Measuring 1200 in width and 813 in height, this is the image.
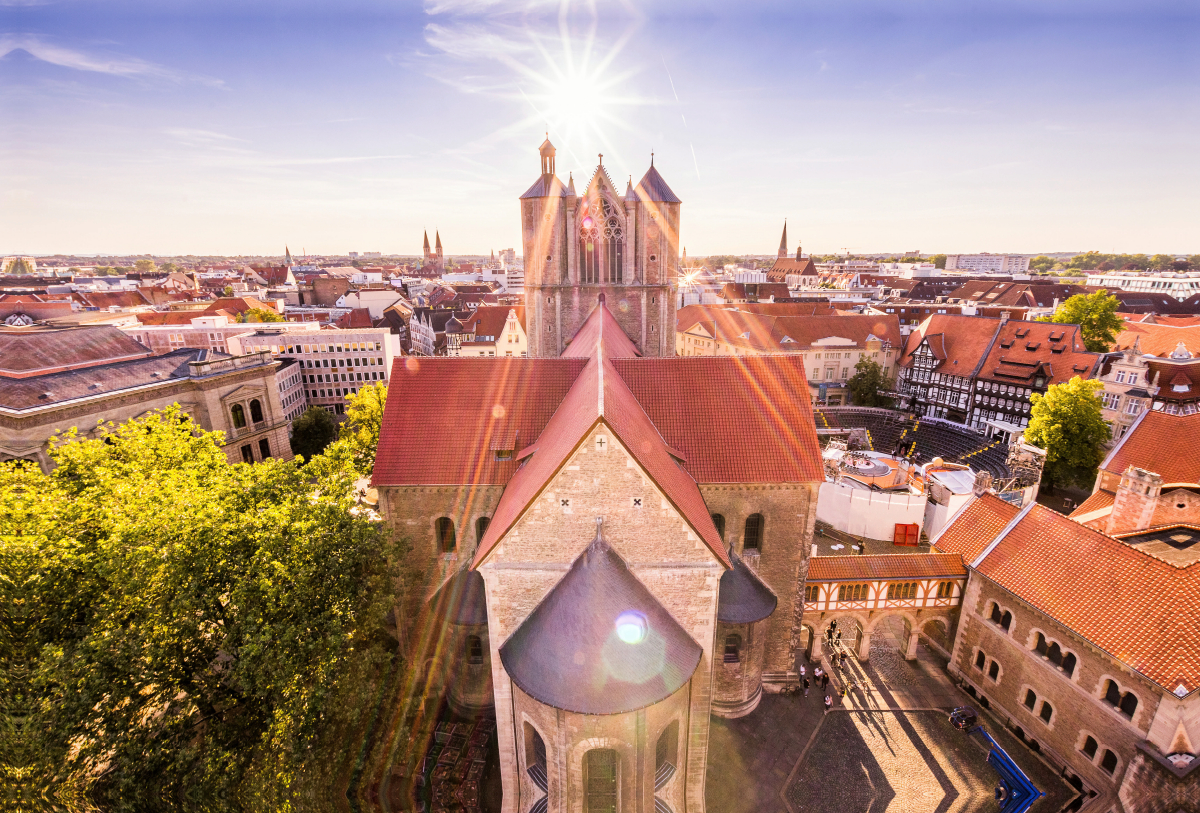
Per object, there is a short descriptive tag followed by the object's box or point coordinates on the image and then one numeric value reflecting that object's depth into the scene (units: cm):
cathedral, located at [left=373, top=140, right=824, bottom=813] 1554
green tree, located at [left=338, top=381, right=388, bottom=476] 3747
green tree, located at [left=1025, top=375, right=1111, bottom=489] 4200
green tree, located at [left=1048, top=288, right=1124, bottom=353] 6412
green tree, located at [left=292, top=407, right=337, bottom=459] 5069
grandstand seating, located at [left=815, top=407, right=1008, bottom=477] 5259
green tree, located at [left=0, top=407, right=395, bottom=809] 1296
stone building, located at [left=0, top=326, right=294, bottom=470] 3222
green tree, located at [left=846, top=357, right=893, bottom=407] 6838
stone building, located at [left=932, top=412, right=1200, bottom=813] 1789
